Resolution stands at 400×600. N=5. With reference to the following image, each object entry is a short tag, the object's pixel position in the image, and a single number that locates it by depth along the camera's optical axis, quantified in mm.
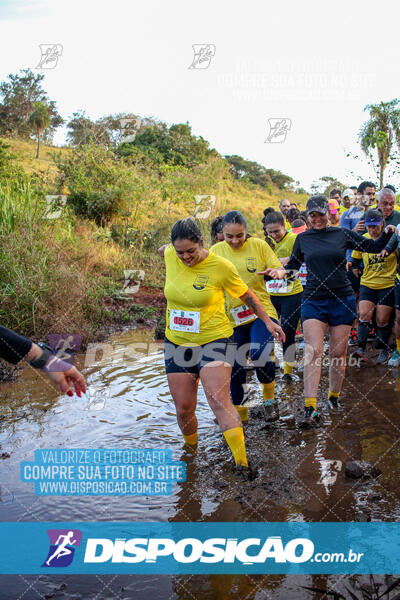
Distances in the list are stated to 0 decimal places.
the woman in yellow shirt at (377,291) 7176
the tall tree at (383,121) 17269
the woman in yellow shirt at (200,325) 3922
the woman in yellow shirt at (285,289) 6664
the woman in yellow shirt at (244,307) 5184
